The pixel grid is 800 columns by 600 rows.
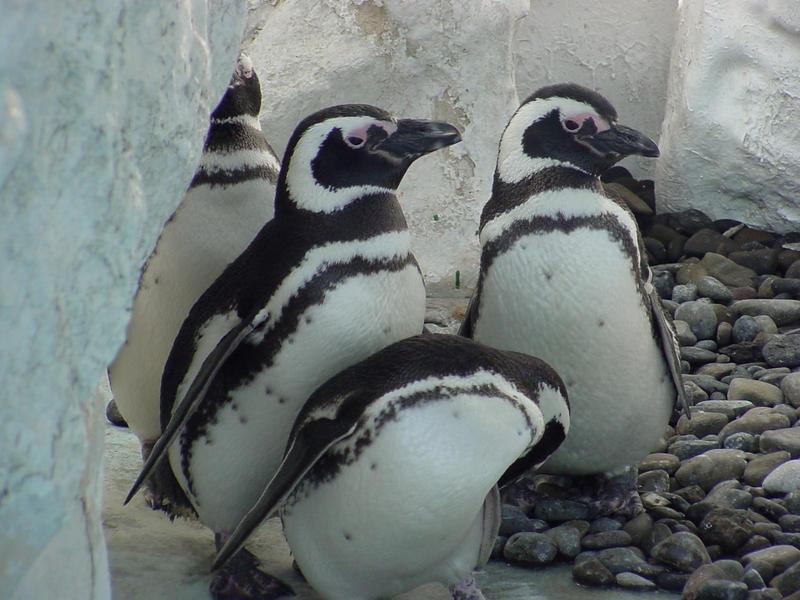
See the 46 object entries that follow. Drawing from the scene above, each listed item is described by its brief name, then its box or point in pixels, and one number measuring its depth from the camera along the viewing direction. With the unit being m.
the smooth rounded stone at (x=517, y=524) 5.77
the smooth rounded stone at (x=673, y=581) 5.21
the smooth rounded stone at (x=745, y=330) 8.19
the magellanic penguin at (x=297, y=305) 4.87
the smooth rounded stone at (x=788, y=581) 4.95
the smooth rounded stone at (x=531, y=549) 5.49
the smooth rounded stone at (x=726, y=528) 5.45
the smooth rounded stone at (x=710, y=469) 6.16
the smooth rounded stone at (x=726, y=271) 9.30
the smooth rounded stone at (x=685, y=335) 8.23
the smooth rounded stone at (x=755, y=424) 6.65
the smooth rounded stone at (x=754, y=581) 5.00
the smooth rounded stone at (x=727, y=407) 7.01
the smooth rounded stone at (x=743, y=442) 6.48
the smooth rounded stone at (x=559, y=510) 5.88
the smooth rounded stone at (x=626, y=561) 5.31
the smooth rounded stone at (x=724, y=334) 8.28
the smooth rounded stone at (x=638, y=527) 5.62
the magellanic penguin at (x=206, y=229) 5.79
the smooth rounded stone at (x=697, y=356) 7.97
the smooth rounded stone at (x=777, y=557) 5.16
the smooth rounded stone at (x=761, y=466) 6.07
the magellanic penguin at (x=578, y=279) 5.50
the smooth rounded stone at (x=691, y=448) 6.55
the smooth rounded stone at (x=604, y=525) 5.73
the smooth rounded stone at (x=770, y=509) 5.71
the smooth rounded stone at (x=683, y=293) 8.93
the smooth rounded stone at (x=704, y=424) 6.83
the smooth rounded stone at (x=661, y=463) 6.40
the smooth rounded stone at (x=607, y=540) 5.57
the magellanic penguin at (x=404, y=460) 4.39
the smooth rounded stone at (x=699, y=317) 8.36
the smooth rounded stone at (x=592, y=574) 5.27
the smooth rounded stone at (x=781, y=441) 6.31
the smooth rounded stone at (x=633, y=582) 5.23
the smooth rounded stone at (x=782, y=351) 7.68
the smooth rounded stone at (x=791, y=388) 7.08
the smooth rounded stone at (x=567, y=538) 5.54
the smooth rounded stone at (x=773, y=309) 8.43
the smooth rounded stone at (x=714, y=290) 8.90
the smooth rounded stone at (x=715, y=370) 7.71
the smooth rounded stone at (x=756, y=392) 7.16
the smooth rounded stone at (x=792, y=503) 5.72
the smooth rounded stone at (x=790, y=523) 5.60
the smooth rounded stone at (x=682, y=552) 5.30
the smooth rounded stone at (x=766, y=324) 8.20
